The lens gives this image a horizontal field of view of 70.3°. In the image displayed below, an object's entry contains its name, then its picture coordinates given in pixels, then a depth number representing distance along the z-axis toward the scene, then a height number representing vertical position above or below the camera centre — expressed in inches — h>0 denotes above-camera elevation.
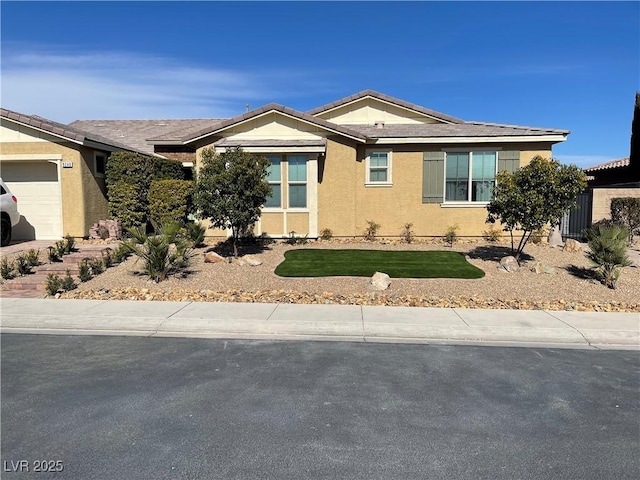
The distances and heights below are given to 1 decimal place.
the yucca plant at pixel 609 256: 382.9 -39.0
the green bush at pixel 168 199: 542.6 +10.3
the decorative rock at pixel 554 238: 558.6 -34.8
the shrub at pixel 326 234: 587.2 -32.9
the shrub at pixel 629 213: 644.1 -4.2
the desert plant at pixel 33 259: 417.4 -47.7
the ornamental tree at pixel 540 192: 401.7 +15.8
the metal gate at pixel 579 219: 709.9 -15.6
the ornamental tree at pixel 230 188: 434.6 +19.5
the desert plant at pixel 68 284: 362.3 -61.5
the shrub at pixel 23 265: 401.7 -52.1
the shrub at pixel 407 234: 599.5 -33.1
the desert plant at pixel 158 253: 389.1 -39.9
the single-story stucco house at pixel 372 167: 572.4 +53.8
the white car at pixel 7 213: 494.0 -6.8
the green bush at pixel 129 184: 566.9 +29.2
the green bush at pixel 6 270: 386.3 -54.1
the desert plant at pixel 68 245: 467.5 -39.1
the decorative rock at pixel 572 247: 515.6 -42.2
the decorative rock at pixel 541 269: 418.6 -55.1
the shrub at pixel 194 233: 515.3 -28.6
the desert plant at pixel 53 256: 439.8 -47.3
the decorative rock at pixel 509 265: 422.0 -51.7
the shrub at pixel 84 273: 388.2 -56.2
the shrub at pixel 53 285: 352.2 -60.7
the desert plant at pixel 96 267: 406.6 -53.6
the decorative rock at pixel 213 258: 454.9 -50.3
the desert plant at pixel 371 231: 597.9 -29.2
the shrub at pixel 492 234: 595.2 -32.3
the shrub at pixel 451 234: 570.4 -32.2
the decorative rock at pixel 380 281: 368.8 -59.1
